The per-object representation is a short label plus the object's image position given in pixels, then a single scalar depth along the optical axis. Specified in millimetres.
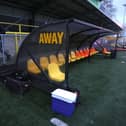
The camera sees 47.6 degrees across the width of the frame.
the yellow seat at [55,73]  3085
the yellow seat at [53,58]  3381
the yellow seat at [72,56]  6539
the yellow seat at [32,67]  3399
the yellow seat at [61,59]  3209
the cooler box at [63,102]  2429
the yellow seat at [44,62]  3337
